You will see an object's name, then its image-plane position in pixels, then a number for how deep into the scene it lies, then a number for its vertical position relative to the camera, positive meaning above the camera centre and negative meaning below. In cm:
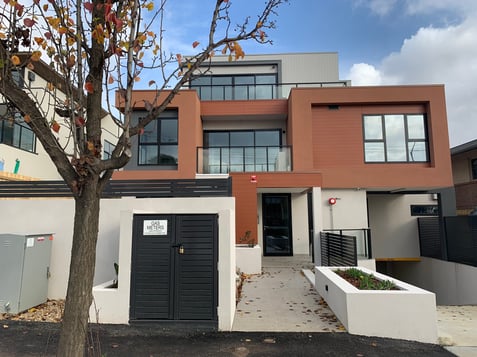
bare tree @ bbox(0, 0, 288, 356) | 246 +116
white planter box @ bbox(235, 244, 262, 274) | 1040 -108
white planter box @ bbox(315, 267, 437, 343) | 473 -130
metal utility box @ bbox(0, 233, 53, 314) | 573 -82
